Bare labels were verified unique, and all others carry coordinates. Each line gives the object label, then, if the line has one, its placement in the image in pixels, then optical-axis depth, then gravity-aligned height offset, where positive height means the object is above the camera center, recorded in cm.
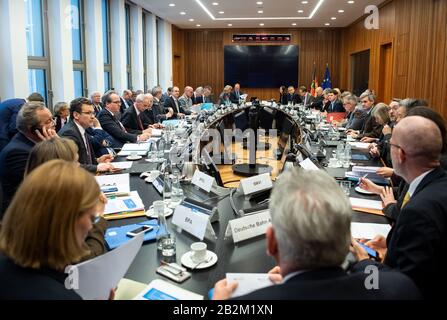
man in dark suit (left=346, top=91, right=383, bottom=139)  533 -38
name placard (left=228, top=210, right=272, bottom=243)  189 -62
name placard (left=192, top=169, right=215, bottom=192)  257 -54
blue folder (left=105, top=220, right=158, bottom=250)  187 -67
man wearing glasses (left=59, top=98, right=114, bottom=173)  363 -29
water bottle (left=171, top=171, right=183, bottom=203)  253 -60
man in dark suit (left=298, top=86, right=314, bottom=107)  1180 -5
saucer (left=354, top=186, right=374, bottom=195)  271 -64
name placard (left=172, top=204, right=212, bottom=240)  190 -60
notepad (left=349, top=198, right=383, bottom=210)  242 -66
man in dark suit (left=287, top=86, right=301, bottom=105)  1352 +2
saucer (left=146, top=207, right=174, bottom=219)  225 -66
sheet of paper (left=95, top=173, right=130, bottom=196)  270 -62
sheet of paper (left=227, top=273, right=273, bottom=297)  132 -64
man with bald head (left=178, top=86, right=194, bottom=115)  956 -9
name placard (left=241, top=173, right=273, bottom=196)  253 -55
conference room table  157 -70
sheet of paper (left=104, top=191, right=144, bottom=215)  234 -64
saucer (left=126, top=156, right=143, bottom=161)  394 -59
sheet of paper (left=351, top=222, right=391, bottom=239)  200 -68
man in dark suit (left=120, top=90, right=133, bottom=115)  823 +0
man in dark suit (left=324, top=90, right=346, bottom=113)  877 -13
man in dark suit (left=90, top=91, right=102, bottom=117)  715 -2
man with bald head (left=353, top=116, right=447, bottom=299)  134 -43
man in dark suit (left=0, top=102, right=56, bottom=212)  268 -30
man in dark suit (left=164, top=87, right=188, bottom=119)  890 -14
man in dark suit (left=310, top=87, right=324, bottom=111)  1109 -10
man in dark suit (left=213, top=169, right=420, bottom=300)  95 -37
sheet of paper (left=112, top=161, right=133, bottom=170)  351 -60
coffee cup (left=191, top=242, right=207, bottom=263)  169 -66
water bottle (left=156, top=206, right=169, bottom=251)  184 -62
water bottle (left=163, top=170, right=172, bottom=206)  253 -59
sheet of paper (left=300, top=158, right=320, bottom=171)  283 -48
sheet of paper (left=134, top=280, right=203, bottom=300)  141 -70
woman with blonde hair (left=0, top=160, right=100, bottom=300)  103 -36
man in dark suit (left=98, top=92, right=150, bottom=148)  517 -36
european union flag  1410 +58
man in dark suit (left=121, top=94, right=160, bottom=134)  618 -26
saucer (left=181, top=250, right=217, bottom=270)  165 -69
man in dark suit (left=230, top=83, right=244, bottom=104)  1359 +9
